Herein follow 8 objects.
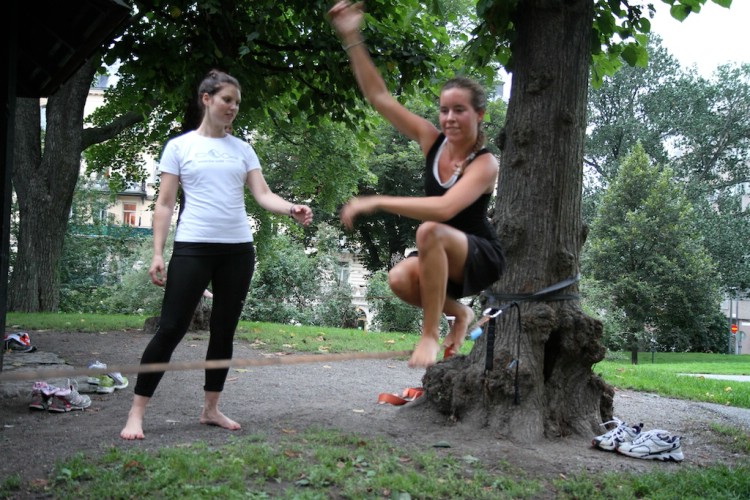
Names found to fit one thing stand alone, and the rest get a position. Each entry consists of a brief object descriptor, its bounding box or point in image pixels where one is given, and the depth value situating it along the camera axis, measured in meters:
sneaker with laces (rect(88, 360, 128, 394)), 7.50
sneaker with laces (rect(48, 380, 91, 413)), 6.65
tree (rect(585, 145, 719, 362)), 33.84
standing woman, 5.11
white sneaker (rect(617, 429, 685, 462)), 6.12
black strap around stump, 5.68
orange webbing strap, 7.31
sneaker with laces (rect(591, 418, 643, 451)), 6.23
